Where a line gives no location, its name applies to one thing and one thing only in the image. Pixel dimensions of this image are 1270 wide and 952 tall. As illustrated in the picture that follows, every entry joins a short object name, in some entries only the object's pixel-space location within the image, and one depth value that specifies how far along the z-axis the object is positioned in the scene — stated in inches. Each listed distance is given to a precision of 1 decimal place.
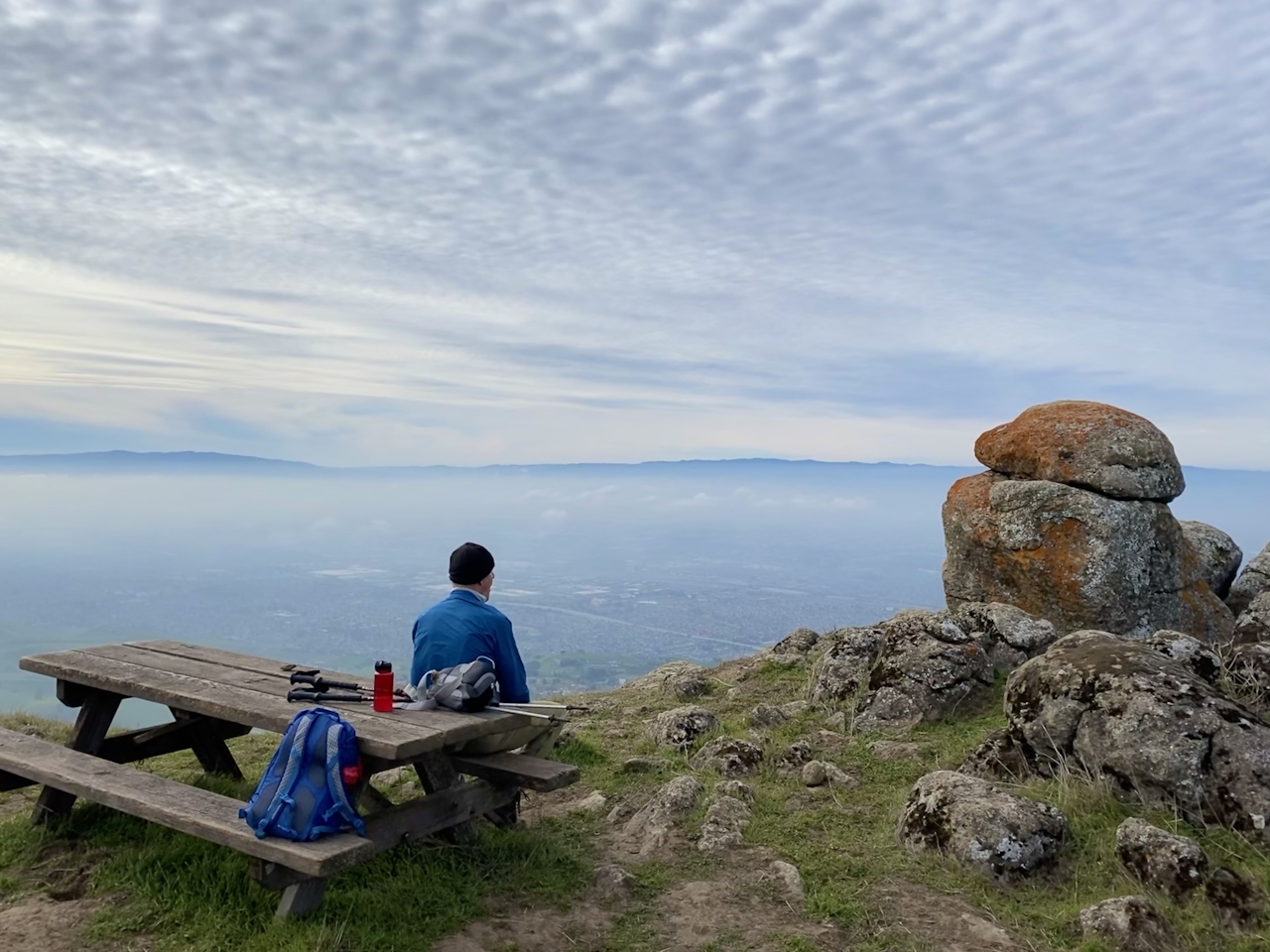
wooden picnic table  198.2
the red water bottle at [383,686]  227.1
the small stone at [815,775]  311.1
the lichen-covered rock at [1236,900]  202.2
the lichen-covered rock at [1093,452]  479.5
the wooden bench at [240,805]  188.5
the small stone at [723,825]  257.1
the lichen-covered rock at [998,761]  291.3
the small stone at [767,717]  386.9
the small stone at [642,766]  330.3
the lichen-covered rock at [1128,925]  195.0
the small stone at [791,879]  227.0
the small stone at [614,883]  228.5
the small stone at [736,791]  289.9
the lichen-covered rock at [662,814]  262.8
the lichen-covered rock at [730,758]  322.7
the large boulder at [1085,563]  457.1
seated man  239.9
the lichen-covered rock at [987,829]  231.9
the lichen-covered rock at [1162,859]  214.2
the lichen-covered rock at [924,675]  374.0
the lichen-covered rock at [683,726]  361.1
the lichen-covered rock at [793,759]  323.0
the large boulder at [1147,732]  243.6
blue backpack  192.9
